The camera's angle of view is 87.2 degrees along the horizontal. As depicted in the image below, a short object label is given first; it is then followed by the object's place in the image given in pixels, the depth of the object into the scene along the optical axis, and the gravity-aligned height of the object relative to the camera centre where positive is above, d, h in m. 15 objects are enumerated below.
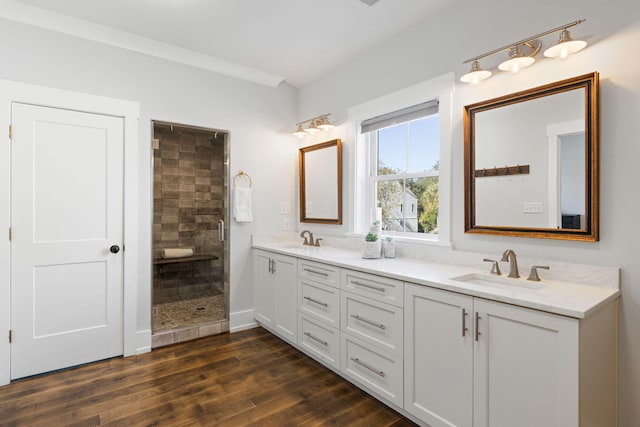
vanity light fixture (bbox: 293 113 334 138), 3.33 +0.89
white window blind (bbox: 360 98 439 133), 2.52 +0.80
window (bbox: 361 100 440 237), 2.63 +0.38
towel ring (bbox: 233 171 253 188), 3.44 +0.39
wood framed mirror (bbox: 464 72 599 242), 1.72 +0.30
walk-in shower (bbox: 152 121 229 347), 4.70 -0.09
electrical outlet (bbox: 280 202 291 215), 3.78 +0.06
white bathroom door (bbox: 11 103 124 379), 2.46 -0.20
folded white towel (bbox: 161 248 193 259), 4.62 -0.55
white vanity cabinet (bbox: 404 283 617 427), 1.33 -0.68
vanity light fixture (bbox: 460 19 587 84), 1.69 +0.87
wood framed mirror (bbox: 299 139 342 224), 3.31 +0.32
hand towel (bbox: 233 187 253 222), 3.39 +0.08
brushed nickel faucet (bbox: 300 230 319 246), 3.53 -0.28
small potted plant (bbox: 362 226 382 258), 2.58 -0.26
